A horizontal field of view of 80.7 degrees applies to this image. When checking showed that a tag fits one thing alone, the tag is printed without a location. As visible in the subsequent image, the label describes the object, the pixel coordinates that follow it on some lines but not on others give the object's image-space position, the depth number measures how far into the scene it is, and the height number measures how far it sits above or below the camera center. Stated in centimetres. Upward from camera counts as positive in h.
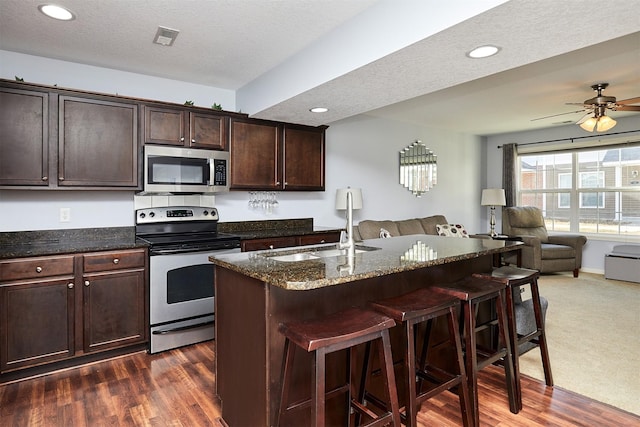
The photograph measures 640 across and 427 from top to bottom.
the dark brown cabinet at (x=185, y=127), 330 +75
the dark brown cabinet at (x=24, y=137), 271 +52
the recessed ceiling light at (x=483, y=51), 214 +93
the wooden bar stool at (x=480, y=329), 203 -69
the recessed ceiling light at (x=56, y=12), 233 +125
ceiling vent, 265 +126
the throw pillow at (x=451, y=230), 548 -30
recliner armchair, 563 -54
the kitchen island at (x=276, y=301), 171 -47
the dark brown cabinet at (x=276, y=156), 378 +57
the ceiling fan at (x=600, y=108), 400 +110
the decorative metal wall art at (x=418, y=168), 588 +67
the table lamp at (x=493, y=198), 630 +20
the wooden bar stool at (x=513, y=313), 231 -66
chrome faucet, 226 -19
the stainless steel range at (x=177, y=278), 306 -58
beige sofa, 484 -23
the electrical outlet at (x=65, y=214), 321 -5
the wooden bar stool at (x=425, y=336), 175 -63
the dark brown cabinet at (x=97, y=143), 294 +53
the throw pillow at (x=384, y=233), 462 -29
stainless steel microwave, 327 +36
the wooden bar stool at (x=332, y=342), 147 -54
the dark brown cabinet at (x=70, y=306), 257 -72
